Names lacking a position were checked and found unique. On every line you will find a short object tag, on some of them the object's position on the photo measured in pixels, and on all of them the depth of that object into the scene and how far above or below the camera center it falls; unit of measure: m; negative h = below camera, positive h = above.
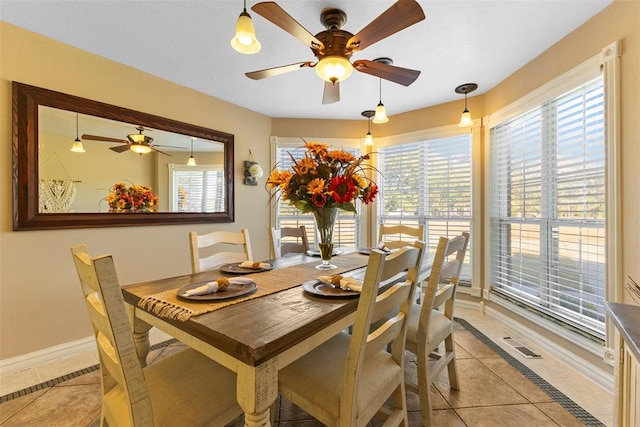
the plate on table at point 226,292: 1.15 -0.35
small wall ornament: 3.49 +0.53
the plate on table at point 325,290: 1.20 -0.35
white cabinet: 0.87 -0.55
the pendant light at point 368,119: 3.18 +1.26
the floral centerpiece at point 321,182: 1.52 +0.18
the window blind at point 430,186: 3.24 +0.34
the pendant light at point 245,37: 1.30 +0.86
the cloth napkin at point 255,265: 1.72 -0.32
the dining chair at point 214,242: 1.80 -0.24
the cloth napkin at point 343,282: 1.26 -0.33
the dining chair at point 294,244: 2.69 -0.30
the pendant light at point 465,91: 2.69 +1.29
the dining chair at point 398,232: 2.43 -0.18
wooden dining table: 0.83 -0.39
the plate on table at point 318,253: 2.28 -0.33
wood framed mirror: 1.99 +0.44
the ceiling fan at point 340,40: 1.31 +0.95
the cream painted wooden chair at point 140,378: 0.78 -0.65
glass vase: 1.63 -0.09
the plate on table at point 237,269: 1.65 -0.34
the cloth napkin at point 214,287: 1.18 -0.33
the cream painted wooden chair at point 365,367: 0.92 -0.65
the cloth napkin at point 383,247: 2.35 -0.30
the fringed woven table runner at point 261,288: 1.06 -0.36
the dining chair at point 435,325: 1.41 -0.65
